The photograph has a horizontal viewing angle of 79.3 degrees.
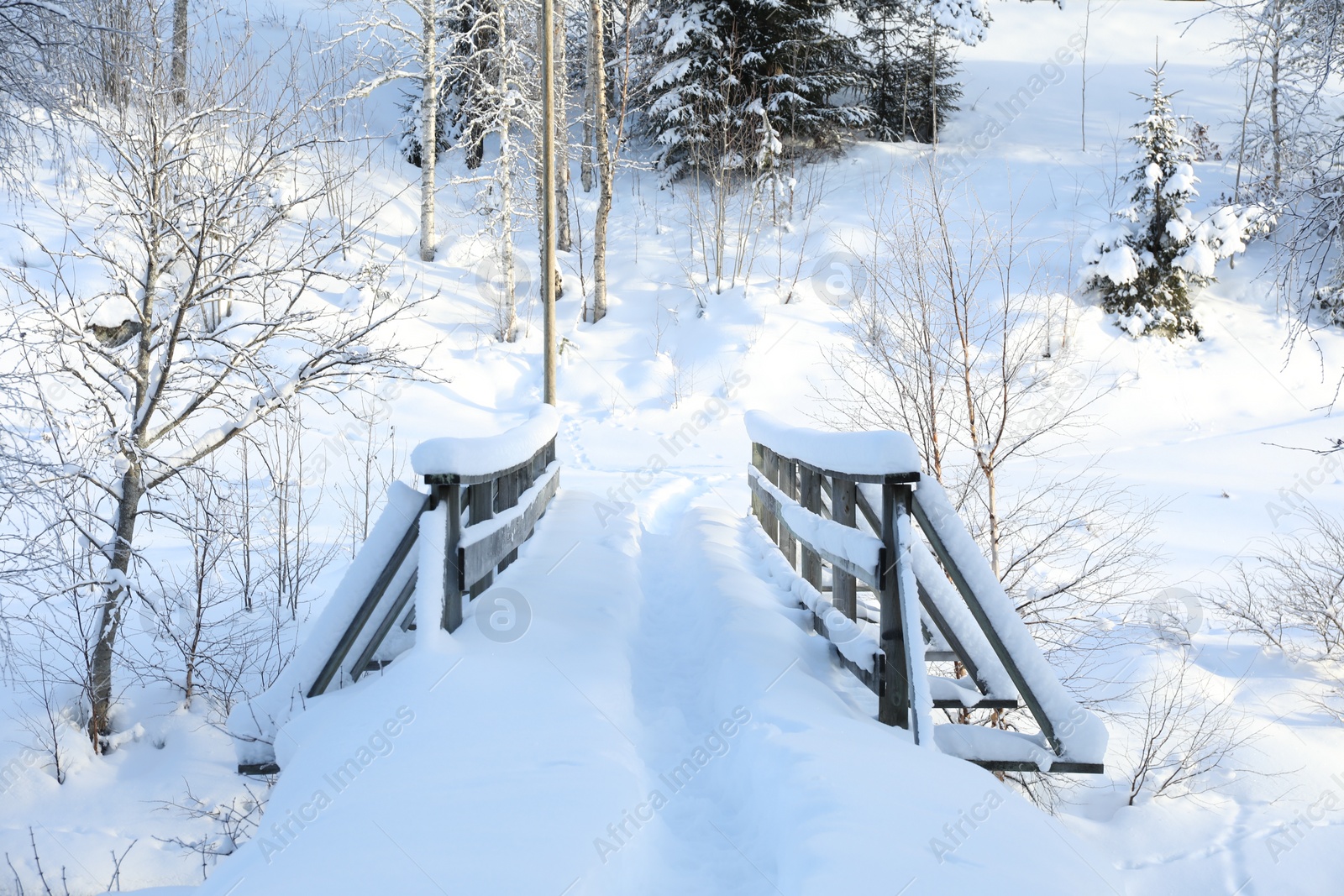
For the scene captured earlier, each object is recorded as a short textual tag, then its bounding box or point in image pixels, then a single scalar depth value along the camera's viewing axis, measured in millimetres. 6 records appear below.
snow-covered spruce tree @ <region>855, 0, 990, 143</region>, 23547
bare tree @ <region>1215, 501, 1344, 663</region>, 9164
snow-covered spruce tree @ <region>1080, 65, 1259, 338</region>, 17641
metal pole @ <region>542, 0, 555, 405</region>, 10920
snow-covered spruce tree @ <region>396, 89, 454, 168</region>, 23531
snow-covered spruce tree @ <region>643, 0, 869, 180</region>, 20344
